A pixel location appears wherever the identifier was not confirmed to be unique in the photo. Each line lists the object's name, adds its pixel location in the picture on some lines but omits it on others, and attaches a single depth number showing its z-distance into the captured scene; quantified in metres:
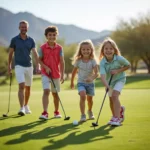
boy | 7.83
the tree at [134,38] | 47.94
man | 8.54
